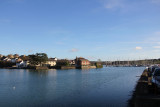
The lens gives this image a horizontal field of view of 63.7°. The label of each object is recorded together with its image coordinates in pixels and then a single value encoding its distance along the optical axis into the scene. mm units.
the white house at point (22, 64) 111889
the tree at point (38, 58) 96179
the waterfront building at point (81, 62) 119171
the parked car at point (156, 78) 11817
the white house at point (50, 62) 108994
